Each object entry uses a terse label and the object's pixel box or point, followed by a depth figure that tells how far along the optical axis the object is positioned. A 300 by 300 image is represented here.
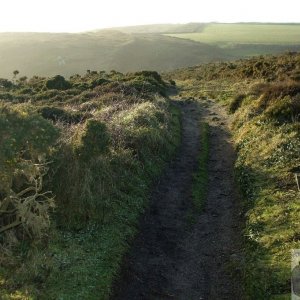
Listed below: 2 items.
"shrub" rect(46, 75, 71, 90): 41.38
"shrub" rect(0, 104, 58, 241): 9.94
